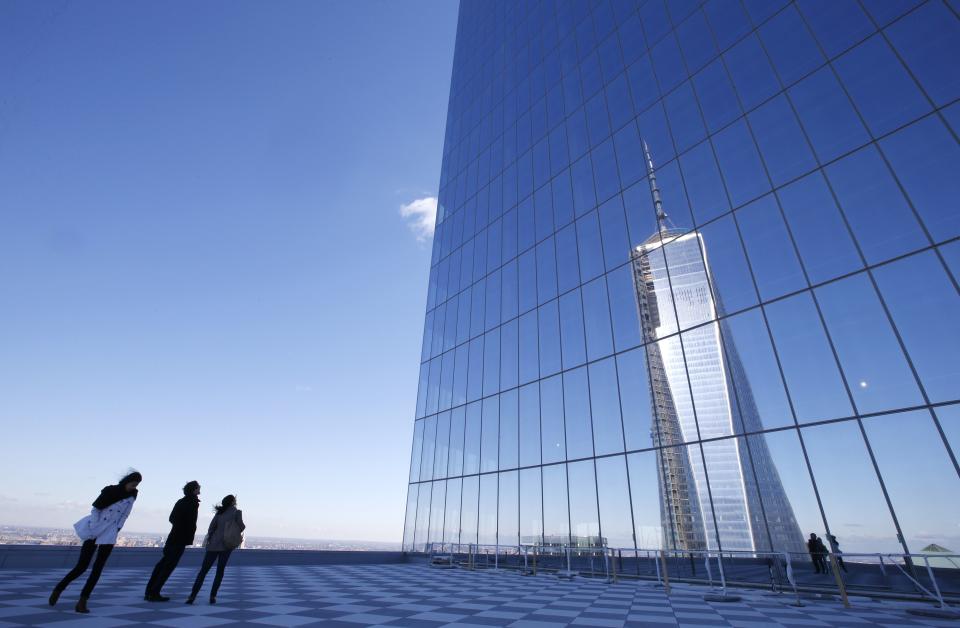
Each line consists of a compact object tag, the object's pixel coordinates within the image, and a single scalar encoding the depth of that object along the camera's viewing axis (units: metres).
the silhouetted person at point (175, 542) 5.82
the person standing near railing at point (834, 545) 8.82
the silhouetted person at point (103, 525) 4.92
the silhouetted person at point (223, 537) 6.02
